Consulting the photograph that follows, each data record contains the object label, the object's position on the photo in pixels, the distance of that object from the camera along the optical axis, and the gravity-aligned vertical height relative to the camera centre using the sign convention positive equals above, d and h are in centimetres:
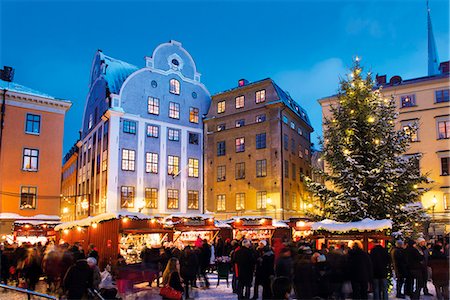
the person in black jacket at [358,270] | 1132 -115
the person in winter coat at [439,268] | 1229 -120
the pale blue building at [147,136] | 3597 +727
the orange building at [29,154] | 3331 +516
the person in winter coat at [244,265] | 1332 -123
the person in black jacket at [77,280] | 959 -122
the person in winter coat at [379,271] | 1265 -132
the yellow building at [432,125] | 3512 +782
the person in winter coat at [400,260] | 1329 -107
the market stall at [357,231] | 1505 -26
